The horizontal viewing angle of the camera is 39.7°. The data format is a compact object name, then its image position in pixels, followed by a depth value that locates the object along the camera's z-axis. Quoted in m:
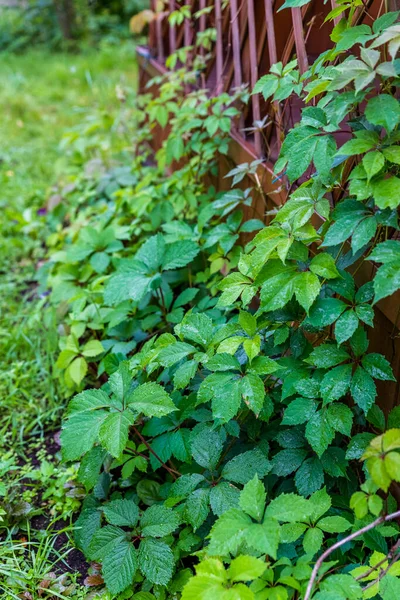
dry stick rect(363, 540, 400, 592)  1.10
